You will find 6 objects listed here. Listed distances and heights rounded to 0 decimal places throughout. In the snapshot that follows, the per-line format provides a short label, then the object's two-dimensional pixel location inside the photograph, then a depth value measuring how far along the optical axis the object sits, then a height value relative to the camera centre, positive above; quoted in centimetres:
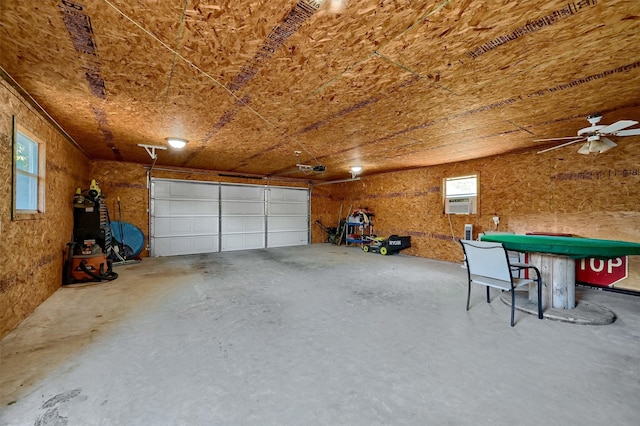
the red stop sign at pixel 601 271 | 413 -96
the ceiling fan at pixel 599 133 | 306 +104
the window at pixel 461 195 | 626 +49
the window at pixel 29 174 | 315 +46
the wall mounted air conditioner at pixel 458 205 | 635 +22
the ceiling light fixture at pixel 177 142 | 452 +125
